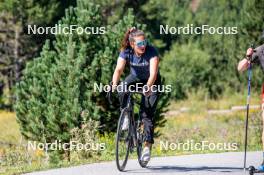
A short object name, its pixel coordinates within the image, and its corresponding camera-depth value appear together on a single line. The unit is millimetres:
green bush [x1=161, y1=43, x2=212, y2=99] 57375
